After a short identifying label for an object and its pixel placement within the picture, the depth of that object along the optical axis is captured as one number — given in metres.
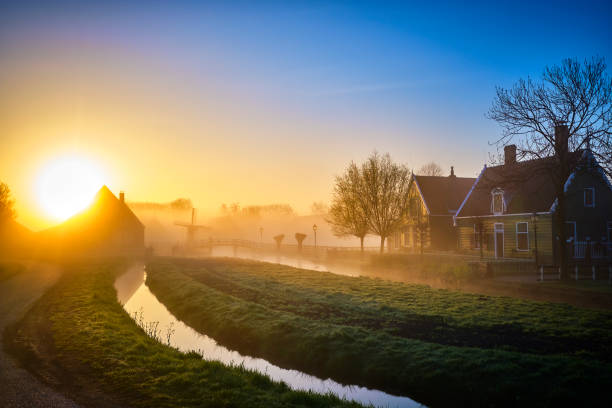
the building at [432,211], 41.00
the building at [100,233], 52.91
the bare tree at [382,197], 37.56
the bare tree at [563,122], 18.98
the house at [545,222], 27.66
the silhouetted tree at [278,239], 66.44
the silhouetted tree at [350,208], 38.31
